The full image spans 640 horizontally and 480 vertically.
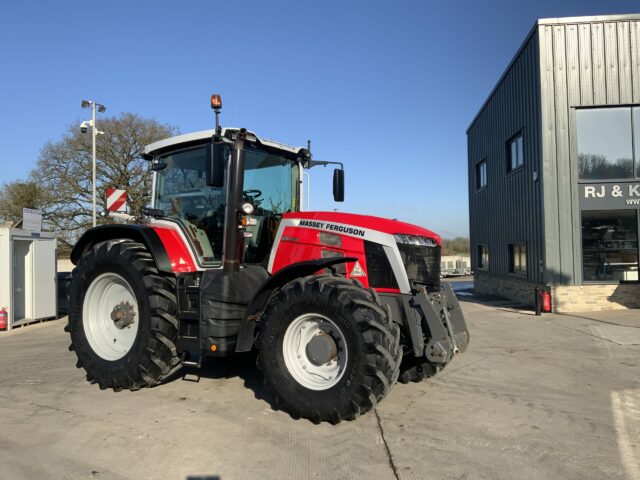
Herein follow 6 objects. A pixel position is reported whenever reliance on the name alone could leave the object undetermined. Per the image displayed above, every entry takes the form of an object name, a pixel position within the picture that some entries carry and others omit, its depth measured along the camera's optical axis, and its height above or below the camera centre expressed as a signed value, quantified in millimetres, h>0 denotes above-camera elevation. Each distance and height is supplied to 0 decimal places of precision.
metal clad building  12352 +2253
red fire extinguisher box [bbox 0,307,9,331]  10375 -1397
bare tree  25172 +4016
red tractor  4102 -376
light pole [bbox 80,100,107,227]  19391 +5626
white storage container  10469 -525
